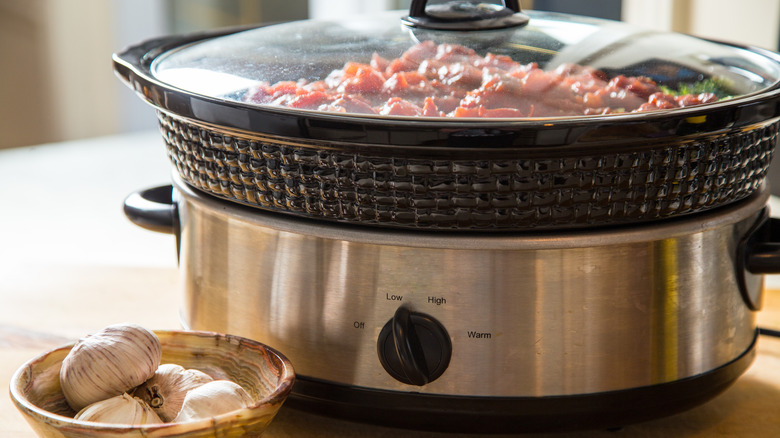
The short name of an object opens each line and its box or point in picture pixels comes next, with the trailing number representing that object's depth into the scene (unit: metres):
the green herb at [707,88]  0.72
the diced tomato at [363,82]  0.70
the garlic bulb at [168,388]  0.67
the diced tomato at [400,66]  0.75
